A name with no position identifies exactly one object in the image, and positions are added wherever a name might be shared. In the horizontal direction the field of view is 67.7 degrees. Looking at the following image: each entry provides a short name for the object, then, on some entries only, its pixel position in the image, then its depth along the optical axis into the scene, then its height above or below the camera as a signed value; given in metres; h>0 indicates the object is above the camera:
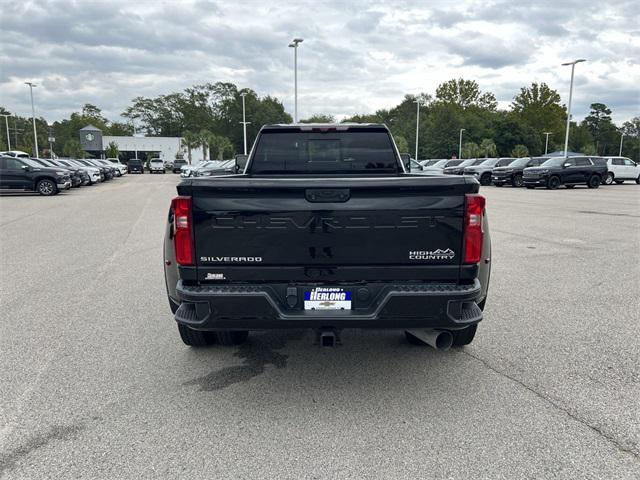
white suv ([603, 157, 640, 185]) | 31.31 -0.61
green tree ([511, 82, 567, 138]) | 89.69 +9.08
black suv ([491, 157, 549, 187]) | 28.11 -0.82
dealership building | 86.62 +1.61
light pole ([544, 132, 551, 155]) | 84.03 +2.66
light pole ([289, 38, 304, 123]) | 34.41 +5.80
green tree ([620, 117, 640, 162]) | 118.96 +5.54
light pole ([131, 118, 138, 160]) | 90.44 +1.30
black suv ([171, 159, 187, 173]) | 59.69 -1.18
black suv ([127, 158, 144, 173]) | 59.66 -1.36
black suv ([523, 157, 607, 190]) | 25.23 -0.77
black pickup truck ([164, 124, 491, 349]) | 3.05 -0.62
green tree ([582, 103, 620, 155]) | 130.25 +8.38
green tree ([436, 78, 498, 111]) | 106.00 +14.12
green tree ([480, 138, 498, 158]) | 78.12 +1.55
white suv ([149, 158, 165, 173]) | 59.19 -1.21
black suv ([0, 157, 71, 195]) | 20.95 -0.95
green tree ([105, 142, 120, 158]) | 87.62 +0.69
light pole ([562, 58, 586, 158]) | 40.42 +7.61
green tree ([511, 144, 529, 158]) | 78.19 +1.13
